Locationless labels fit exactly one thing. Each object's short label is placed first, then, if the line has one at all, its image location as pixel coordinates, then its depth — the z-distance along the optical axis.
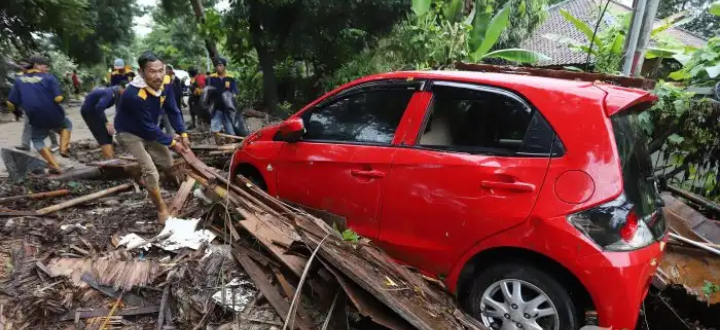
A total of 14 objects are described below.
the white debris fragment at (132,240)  3.71
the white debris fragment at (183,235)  3.70
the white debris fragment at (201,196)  4.27
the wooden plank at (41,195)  4.57
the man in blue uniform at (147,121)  3.95
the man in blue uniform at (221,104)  8.10
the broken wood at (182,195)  4.46
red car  2.27
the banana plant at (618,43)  6.05
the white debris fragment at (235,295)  2.97
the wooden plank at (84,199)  4.36
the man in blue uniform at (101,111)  6.27
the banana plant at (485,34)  8.59
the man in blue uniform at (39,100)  6.01
